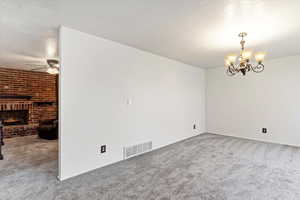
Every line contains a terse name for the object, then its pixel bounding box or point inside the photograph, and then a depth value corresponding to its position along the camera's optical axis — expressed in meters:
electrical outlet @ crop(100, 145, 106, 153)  2.79
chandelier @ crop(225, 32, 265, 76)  2.50
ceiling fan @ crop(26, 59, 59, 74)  4.00
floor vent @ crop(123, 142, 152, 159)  3.15
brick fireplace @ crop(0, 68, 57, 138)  5.24
